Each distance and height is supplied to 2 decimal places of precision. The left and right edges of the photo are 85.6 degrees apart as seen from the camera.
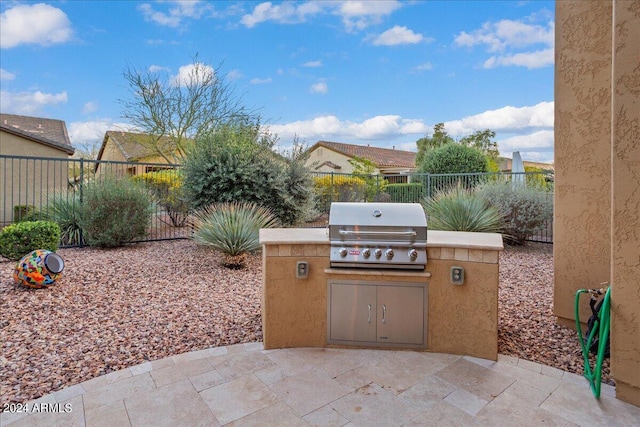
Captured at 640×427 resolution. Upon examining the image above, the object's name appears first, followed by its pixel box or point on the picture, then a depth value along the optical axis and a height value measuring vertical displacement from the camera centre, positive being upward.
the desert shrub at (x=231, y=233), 5.54 -0.33
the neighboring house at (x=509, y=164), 28.78 +4.38
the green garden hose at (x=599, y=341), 2.25 -0.87
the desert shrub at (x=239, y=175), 7.25 +0.82
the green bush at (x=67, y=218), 7.15 -0.11
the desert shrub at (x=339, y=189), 11.96 +0.91
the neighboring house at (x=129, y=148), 15.80 +3.49
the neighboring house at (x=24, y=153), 11.85 +2.27
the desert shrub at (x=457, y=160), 12.88 +2.05
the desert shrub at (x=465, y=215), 6.71 -0.01
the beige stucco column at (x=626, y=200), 2.08 +0.09
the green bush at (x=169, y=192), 8.82 +0.57
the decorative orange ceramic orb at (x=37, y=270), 4.09 -0.70
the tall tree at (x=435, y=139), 22.64 +5.11
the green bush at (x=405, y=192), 12.86 +0.88
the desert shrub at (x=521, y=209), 7.14 +0.12
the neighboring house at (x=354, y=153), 25.82 +4.76
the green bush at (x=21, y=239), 5.18 -0.41
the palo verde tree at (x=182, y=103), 14.35 +4.66
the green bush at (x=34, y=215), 7.45 -0.06
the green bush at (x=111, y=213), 6.73 +0.00
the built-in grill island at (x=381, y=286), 2.70 -0.58
